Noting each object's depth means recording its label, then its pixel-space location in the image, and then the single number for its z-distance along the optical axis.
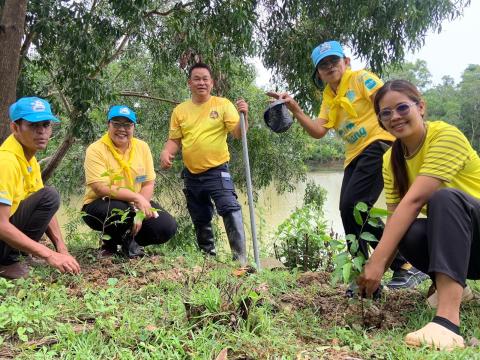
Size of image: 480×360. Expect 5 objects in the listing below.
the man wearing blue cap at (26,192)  2.32
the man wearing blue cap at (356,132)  2.65
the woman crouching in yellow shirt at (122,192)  3.02
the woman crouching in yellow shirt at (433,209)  1.69
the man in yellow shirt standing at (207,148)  3.40
